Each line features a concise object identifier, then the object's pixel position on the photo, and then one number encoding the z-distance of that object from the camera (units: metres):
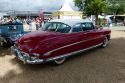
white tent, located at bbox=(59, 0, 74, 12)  13.22
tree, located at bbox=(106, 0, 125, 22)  21.49
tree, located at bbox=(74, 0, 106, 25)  12.76
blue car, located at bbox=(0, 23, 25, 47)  4.46
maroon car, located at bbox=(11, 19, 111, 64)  2.85
